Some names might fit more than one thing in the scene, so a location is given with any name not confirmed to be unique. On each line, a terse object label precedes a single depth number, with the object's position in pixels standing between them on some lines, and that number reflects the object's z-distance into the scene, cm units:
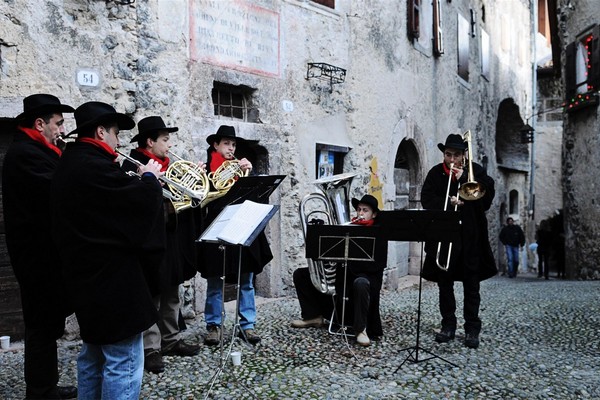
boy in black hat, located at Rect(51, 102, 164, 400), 283
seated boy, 545
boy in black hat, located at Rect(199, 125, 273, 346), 514
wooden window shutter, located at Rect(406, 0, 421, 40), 1127
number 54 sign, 593
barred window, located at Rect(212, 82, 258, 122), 763
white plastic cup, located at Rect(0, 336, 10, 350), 533
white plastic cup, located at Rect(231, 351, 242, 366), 462
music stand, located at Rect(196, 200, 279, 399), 385
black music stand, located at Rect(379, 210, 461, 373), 475
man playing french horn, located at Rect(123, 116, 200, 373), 448
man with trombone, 535
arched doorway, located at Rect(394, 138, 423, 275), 1204
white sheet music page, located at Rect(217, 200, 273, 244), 384
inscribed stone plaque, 709
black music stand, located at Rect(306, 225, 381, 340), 521
